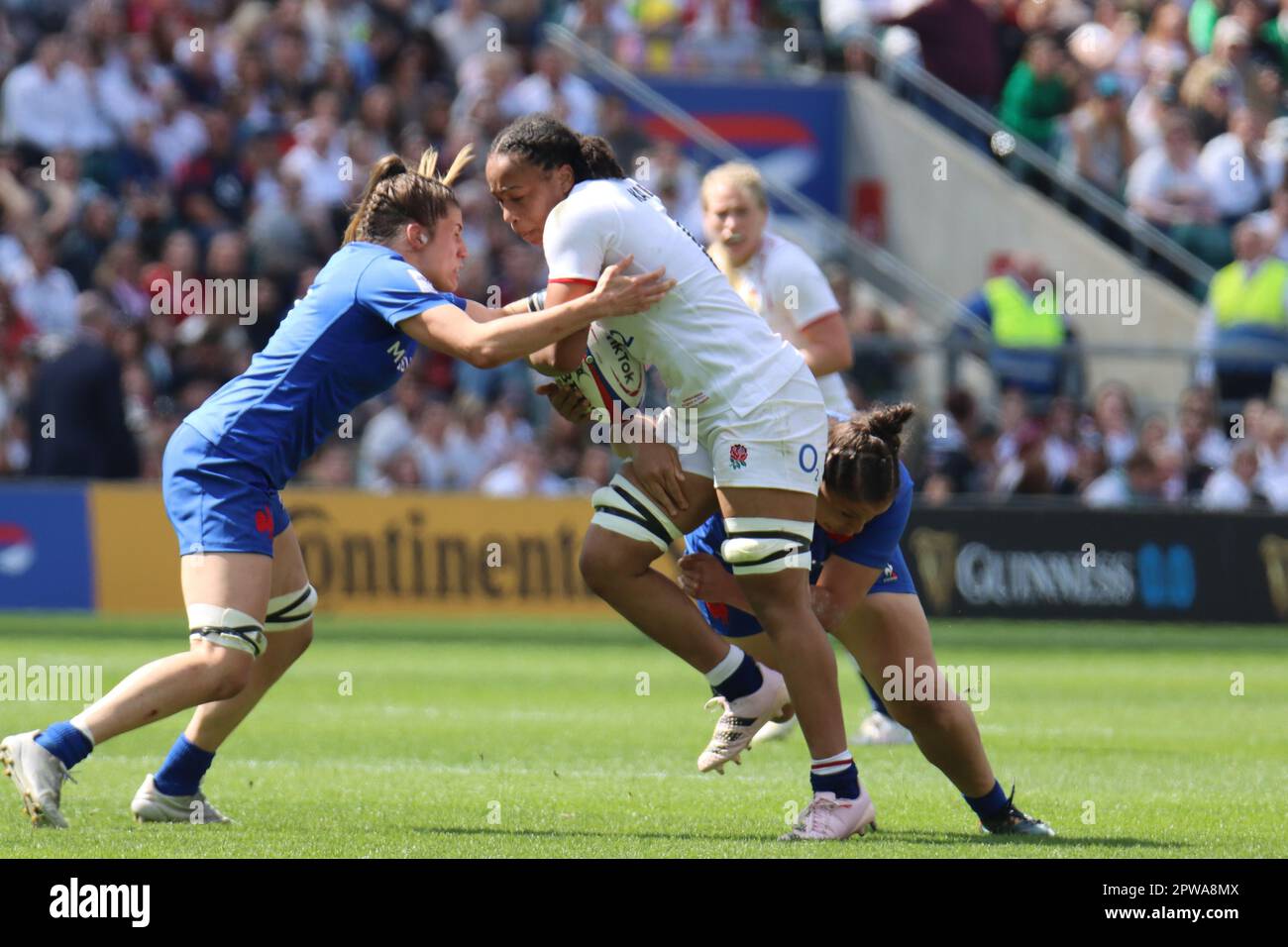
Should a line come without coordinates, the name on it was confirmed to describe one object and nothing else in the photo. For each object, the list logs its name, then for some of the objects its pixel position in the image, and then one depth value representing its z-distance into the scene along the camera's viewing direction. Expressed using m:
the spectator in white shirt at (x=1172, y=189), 23.22
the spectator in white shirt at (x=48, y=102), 20.80
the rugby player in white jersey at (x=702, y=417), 7.38
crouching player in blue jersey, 7.60
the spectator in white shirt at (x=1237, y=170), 23.22
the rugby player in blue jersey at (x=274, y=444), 7.12
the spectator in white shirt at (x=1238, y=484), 19.69
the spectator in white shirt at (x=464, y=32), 23.58
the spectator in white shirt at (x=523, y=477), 19.31
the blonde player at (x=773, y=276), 10.41
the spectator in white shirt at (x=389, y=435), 19.62
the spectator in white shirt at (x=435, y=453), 19.59
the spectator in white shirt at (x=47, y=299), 19.80
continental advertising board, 18.56
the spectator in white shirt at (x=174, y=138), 21.52
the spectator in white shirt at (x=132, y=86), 21.39
